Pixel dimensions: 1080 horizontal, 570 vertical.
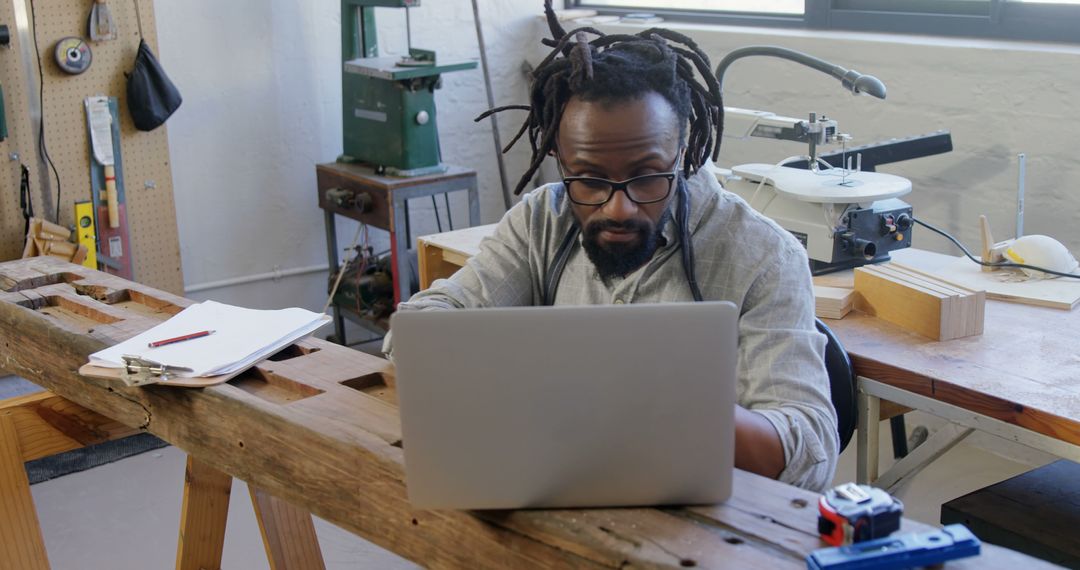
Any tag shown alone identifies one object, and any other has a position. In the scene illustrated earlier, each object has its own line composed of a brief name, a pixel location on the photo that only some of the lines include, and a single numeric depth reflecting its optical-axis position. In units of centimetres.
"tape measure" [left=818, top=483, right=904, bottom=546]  98
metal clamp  157
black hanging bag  330
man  138
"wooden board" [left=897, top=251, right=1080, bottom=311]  206
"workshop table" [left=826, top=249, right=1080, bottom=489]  162
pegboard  314
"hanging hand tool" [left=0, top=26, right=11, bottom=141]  306
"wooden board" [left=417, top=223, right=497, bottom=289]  260
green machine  347
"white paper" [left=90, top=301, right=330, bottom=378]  162
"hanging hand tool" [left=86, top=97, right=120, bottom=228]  328
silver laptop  99
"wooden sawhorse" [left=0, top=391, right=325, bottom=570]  192
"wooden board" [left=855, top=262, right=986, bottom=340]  191
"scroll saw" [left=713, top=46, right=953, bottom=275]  221
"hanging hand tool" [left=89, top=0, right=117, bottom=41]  321
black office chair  168
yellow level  327
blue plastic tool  95
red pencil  167
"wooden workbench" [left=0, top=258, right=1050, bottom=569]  107
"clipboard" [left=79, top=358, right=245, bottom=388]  156
